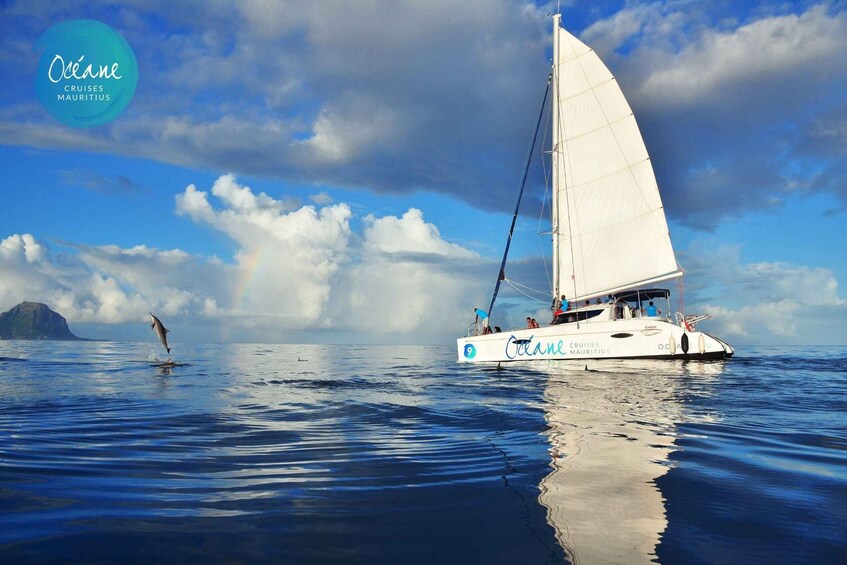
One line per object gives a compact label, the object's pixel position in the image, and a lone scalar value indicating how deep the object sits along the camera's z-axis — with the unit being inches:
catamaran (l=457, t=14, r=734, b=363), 1146.0
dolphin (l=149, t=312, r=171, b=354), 966.2
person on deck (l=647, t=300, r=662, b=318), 1221.6
